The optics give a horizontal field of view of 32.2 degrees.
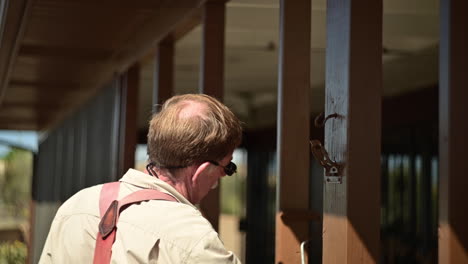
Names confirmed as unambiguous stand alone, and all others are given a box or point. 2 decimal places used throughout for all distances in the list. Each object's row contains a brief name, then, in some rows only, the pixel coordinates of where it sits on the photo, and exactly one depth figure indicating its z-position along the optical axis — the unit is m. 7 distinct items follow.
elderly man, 1.75
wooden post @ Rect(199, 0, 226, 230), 4.05
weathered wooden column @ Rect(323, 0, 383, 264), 2.39
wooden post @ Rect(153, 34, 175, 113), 5.04
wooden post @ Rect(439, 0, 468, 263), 2.18
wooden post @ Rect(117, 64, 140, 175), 6.34
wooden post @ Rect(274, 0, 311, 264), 3.16
